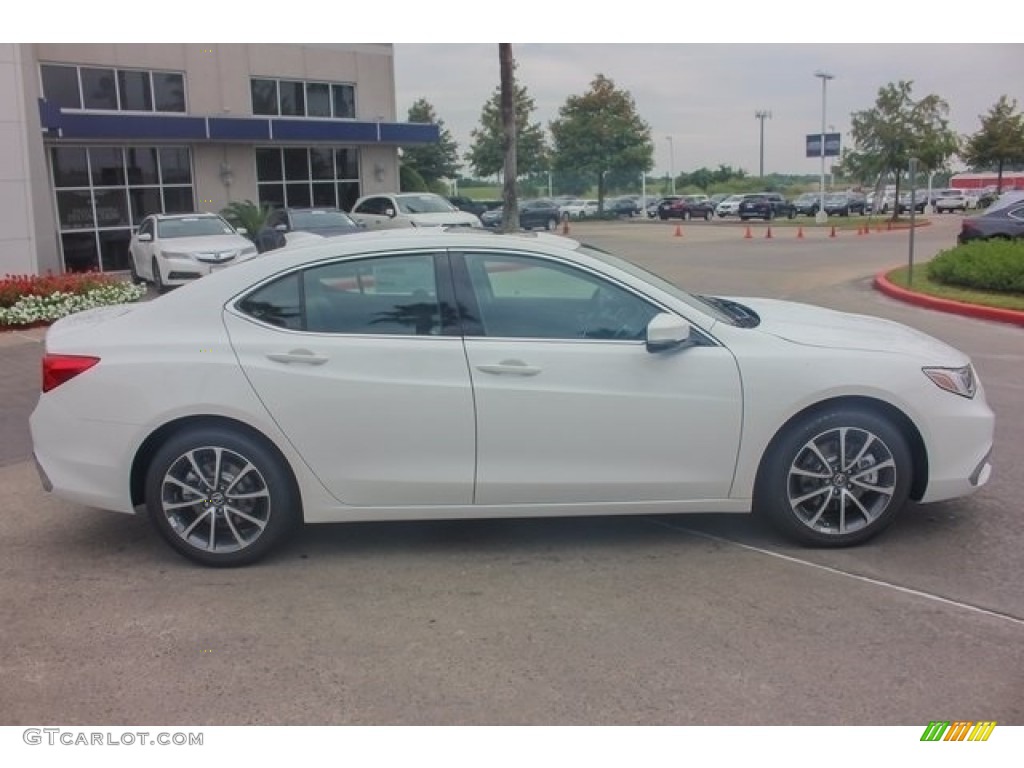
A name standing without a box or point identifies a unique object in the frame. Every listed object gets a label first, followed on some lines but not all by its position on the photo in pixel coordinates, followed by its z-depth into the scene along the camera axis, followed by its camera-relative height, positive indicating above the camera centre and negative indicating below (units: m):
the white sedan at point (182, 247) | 16.84 -0.44
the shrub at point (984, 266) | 13.17 -0.97
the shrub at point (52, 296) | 12.66 -0.98
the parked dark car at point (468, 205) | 42.16 +0.47
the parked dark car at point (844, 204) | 52.50 +0.01
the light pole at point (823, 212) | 46.80 -0.35
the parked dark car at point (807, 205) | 53.50 +0.02
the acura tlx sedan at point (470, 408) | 4.30 -0.89
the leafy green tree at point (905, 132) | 40.03 +3.04
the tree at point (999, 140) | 45.56 +2.95
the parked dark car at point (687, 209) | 53.94 -0.03
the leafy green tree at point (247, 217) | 23.23 +0.13
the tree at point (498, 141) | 62.91 +5.01
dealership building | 22.16 +2.31
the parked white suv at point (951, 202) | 55.22 -0.02
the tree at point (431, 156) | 63.72 +4.23
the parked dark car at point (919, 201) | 54.91 +0.07
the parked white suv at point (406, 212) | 22.23 +0.13
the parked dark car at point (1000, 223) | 18.55 -0.46
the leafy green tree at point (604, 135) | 56.91 +4.65
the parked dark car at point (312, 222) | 18.86 -0.04
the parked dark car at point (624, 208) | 60.84 +0.20
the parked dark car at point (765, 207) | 49.59 -0.02
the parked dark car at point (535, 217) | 40.69 -0.15
